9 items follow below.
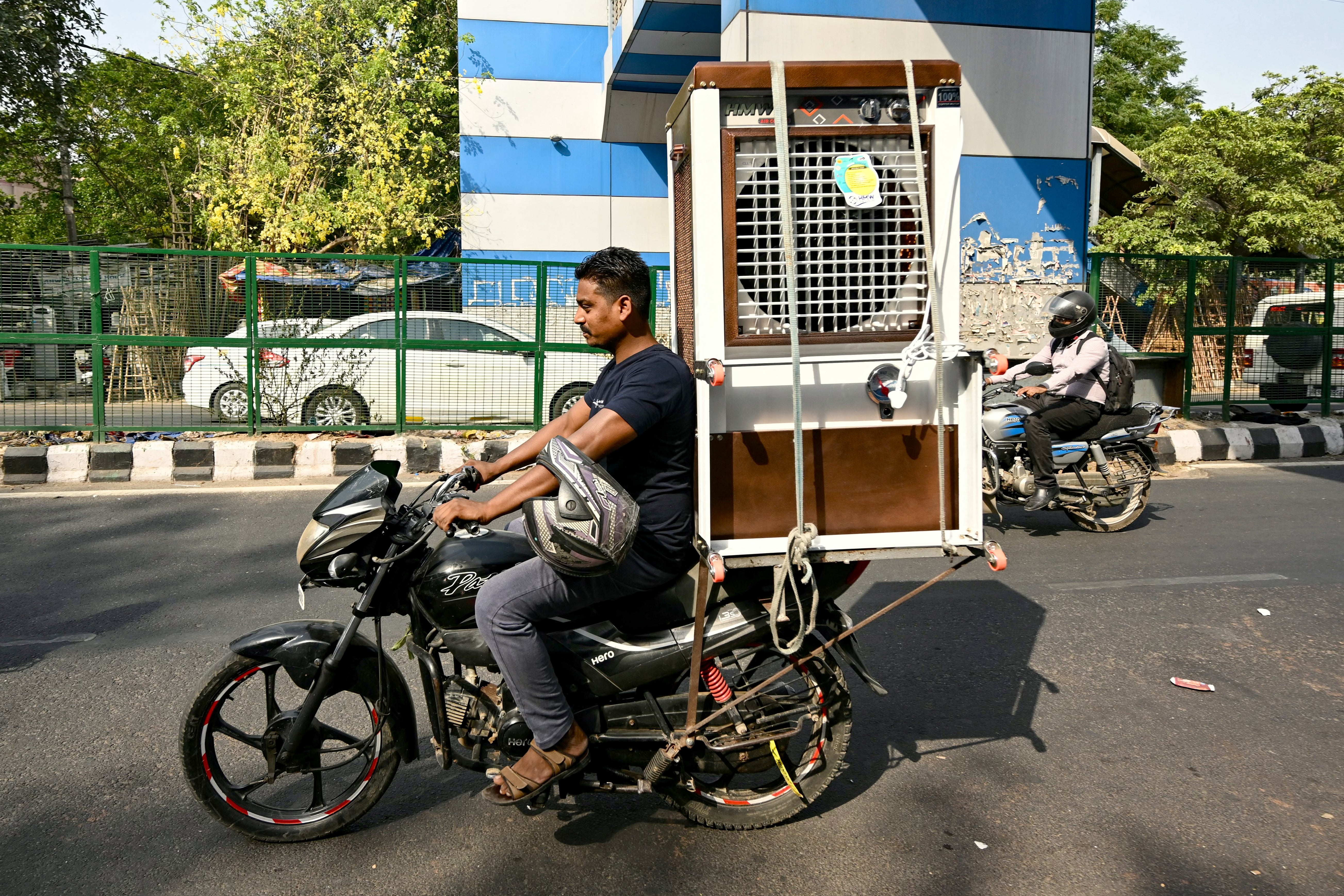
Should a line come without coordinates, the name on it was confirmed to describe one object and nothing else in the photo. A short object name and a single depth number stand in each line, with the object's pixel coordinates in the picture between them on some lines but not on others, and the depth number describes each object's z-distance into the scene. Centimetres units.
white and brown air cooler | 285
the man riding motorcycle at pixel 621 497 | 283
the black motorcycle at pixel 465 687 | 298
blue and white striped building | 1119
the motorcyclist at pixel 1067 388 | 733
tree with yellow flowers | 1723
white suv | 1191
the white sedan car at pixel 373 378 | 1023
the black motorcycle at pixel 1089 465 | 742
